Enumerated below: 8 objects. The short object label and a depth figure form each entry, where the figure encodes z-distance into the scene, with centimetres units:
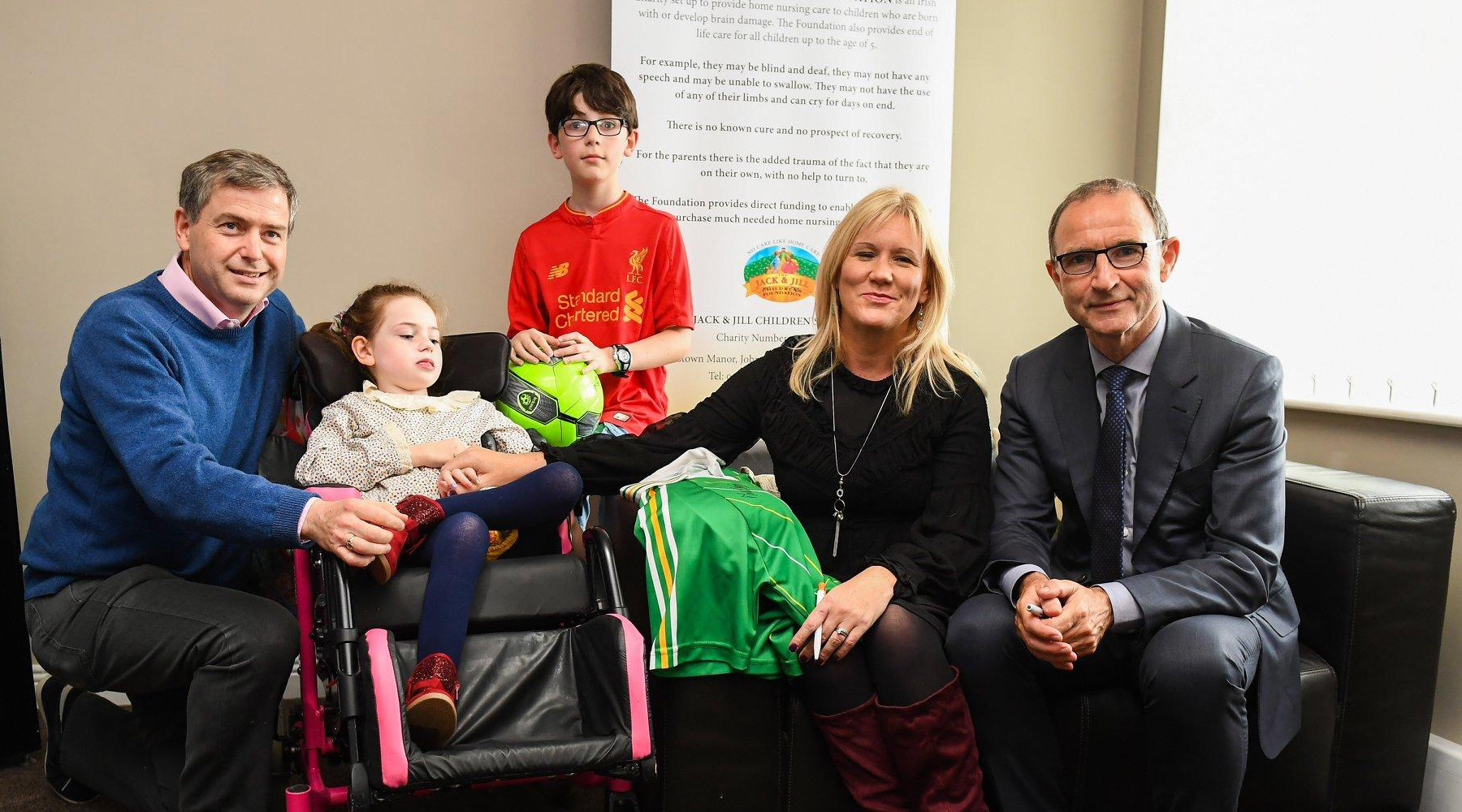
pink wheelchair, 168
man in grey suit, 182
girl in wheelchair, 187
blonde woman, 188
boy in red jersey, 277
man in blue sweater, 188
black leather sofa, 194
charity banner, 322
